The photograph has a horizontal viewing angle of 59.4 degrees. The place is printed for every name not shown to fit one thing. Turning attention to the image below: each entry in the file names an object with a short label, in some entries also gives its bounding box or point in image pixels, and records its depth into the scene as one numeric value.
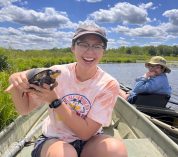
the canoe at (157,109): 2.67
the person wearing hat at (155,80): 2.86
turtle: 1.03
